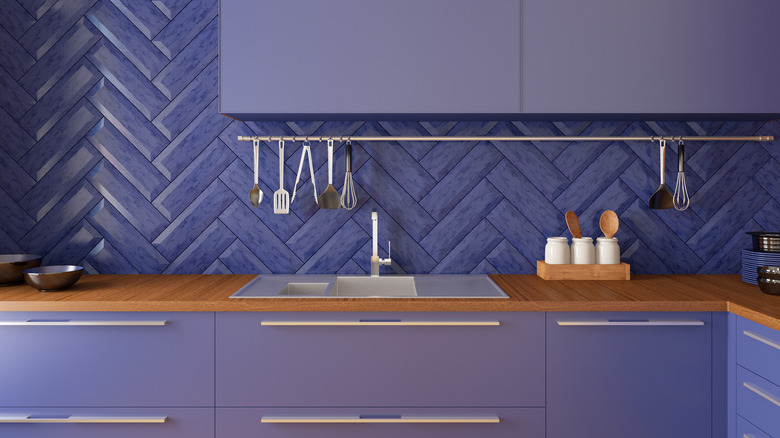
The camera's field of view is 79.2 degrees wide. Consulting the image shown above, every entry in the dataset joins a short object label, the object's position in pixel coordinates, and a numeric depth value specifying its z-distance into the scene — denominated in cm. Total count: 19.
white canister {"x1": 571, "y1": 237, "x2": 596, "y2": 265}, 206
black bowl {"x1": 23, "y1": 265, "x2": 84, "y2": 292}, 177
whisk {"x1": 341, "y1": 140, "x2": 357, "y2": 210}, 221
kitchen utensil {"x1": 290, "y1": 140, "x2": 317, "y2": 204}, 220
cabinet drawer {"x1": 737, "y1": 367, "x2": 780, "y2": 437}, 143
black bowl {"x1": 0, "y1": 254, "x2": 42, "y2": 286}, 189
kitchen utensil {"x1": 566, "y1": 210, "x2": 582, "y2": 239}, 218
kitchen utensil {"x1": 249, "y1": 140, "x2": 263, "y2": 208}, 221
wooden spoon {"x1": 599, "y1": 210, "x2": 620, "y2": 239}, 218
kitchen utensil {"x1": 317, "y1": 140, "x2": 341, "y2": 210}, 220
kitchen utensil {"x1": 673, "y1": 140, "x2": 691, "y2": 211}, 222
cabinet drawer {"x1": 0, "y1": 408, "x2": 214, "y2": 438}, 165
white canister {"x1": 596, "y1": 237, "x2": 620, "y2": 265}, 207
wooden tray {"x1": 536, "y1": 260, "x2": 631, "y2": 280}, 204
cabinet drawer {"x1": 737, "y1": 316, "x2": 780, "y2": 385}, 142
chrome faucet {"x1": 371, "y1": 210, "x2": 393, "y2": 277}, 217
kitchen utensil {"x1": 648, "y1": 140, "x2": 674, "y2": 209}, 219
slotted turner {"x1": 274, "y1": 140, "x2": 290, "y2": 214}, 220
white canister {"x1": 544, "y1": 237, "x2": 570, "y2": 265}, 208
